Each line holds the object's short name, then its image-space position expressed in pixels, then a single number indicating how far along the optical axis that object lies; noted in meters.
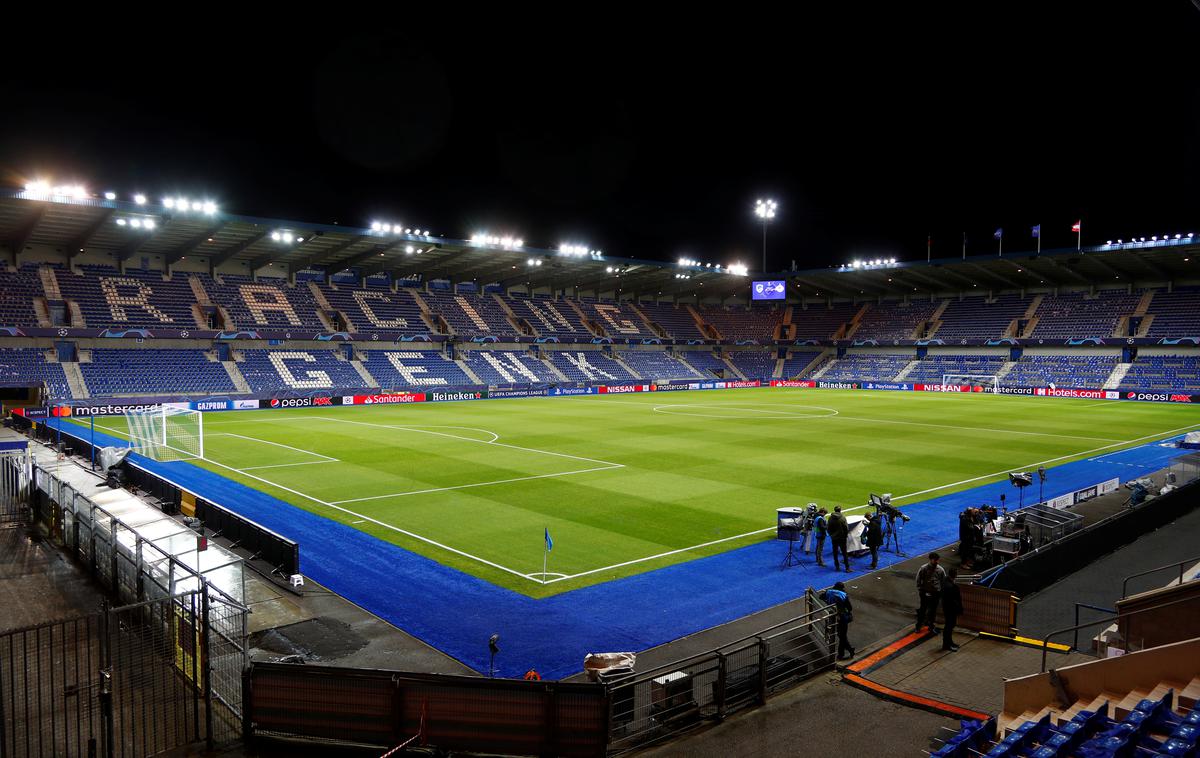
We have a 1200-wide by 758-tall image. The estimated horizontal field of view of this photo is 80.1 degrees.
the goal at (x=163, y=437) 28.44
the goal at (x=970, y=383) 73.25
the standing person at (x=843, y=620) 10.10
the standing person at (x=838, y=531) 14.81
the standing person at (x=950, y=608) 10.53
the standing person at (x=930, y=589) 11.04
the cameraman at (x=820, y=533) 15.39
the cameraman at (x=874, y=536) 14.88
